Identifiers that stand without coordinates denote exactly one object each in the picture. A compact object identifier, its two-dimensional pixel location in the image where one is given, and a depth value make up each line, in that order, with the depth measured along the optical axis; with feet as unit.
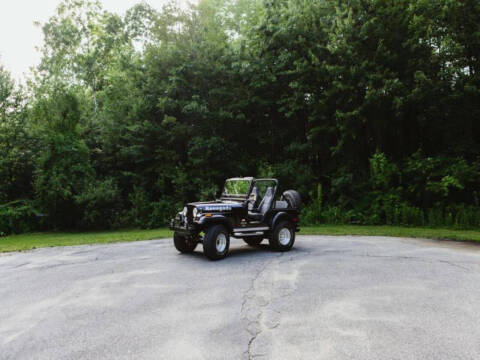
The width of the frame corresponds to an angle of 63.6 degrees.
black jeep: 29.45
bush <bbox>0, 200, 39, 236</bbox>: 61.05
